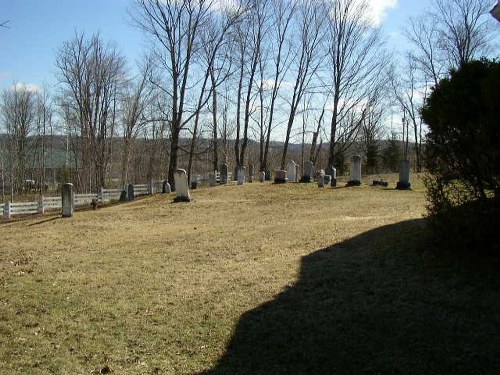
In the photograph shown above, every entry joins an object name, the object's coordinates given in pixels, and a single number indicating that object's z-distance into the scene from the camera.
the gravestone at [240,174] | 25.80
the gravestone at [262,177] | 28.92
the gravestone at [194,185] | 26.55
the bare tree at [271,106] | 36.94
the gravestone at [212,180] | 27.65
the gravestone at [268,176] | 34.13
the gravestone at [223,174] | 27.01
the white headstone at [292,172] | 27.06
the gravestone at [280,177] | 24.23
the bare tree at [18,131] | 45.88
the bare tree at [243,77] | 34.78
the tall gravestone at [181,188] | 18.08
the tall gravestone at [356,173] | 21.22
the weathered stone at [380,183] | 20.49
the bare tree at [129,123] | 40.28
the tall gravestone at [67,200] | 15.30
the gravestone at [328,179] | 22.93
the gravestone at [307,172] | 24.54
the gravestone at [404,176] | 18.80
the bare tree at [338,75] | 35.88
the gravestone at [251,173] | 31.53
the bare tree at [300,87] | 37.19
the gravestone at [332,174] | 21.96
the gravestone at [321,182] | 21.66
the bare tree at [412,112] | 46.25
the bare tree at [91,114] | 36.53
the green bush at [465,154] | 5.65
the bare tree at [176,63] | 26.80
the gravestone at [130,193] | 24.23
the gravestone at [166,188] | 24.22
